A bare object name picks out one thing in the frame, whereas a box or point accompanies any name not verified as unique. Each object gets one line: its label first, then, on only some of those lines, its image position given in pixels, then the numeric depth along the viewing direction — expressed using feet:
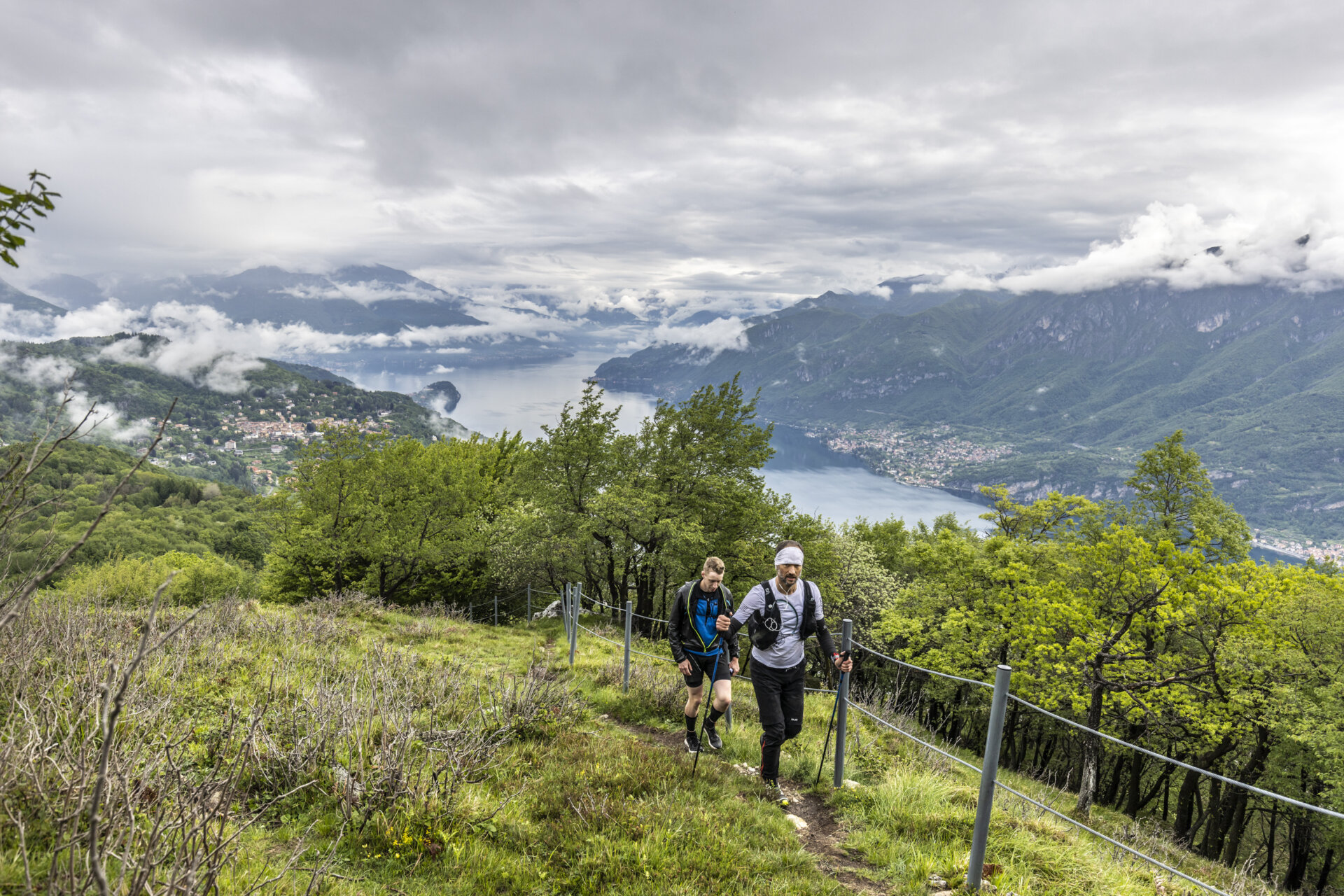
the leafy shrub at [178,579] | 98.88
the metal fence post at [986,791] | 13.96
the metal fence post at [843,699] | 19.35
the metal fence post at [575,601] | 35.60
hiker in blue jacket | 21.79
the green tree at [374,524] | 81.25
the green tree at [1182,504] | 81.05
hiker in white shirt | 19.27
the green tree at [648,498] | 71.10
